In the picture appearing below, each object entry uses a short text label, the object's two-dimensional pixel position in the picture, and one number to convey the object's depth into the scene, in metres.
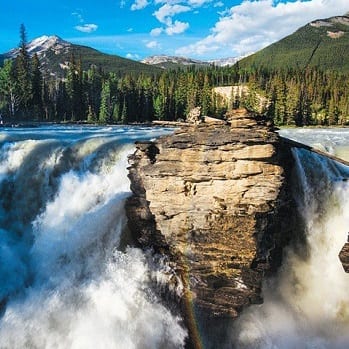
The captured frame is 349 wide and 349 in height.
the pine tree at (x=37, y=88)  69.12
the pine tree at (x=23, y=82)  68.81
